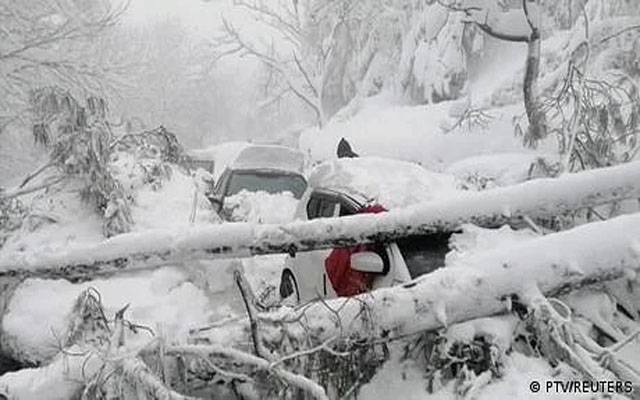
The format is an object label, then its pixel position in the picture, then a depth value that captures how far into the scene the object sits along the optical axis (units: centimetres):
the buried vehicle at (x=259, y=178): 1102
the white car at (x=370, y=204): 474
